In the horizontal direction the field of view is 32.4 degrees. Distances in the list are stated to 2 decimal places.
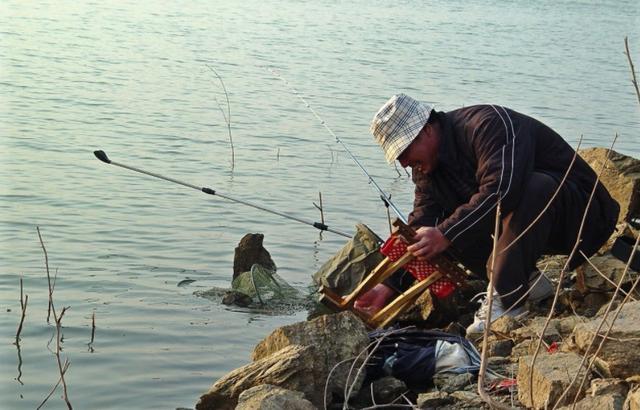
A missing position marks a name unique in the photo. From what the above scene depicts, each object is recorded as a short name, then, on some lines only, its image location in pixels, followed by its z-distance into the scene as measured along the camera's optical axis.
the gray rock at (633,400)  3.41
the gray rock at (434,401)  4.19
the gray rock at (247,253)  7.15
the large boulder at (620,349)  3.89
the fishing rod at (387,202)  6.40
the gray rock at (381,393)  4.43
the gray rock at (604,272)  5.48
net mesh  6.74
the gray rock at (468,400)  4.13
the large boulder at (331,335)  4.50
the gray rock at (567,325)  4.82
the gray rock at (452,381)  4.38
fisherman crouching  5.08
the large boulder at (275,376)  4.28
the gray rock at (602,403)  3.53
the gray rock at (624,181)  6.36
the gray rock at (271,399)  3.85
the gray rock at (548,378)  3.76
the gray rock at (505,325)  5.05
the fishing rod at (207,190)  5.92
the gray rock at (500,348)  4.90
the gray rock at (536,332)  4.68
